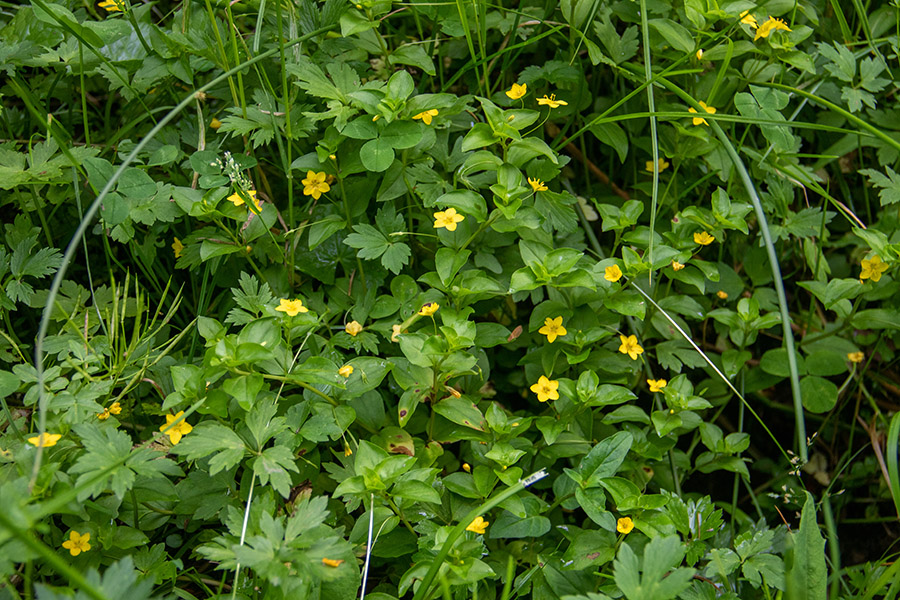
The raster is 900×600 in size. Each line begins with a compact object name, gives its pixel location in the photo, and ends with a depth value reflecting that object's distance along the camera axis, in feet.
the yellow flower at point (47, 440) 2.69
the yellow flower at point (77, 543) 2.77
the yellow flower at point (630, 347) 2.99
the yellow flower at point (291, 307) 2.84
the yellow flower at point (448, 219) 2.91
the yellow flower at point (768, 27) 3.03
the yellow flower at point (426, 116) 2.97
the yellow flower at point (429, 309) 2.88
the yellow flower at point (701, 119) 3.06
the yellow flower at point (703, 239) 3.03
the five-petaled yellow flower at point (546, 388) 2.91
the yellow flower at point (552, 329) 2.96
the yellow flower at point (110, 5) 3.05
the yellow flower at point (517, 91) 3.04
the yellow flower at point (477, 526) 2.78
